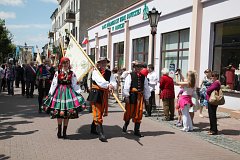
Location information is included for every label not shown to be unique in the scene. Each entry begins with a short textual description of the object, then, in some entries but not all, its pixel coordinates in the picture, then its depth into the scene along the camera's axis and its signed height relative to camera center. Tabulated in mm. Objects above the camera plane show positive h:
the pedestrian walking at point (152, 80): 11039 -436
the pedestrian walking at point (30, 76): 14963 -504
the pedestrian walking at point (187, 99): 8016 -826
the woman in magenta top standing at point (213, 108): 7598 -985
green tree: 44794 +3766
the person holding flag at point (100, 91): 6766 -540
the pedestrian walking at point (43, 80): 10493 -466
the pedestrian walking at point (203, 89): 9752 -671
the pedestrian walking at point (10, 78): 16391 -646
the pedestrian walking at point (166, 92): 9391 -733
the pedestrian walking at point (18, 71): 18628 -307
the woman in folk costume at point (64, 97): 6668 -677
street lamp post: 11258 +1814
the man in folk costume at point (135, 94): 7238 -625
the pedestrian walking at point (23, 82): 15727 -861
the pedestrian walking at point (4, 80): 16578 -805
